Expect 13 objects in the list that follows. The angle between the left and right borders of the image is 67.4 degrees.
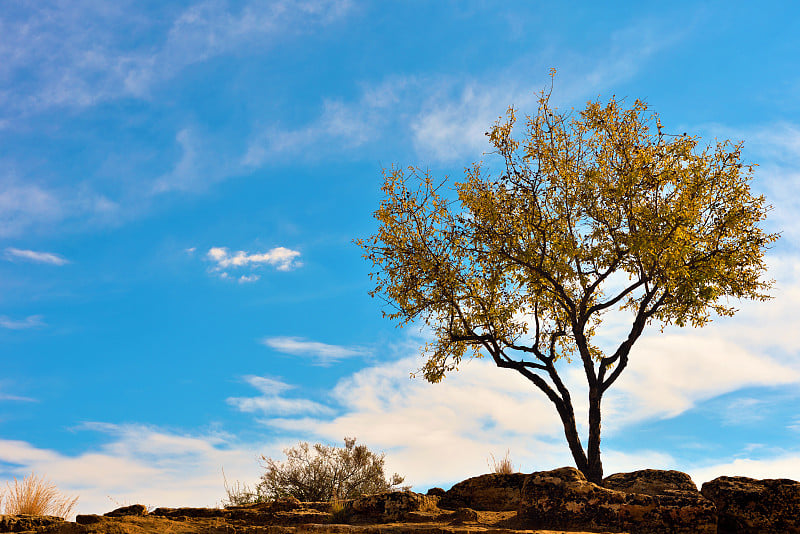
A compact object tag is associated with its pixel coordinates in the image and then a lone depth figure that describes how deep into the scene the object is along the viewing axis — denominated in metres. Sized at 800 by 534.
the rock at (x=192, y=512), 13.48
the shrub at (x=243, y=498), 22.88
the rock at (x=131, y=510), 13.53
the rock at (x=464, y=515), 12.09
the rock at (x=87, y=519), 11.70
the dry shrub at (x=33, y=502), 14.16
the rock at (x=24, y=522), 12.38
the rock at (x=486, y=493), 13.67
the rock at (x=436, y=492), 14.63
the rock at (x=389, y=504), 12.61
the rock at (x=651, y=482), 13.30
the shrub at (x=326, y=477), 23.98
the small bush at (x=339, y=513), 12.83
